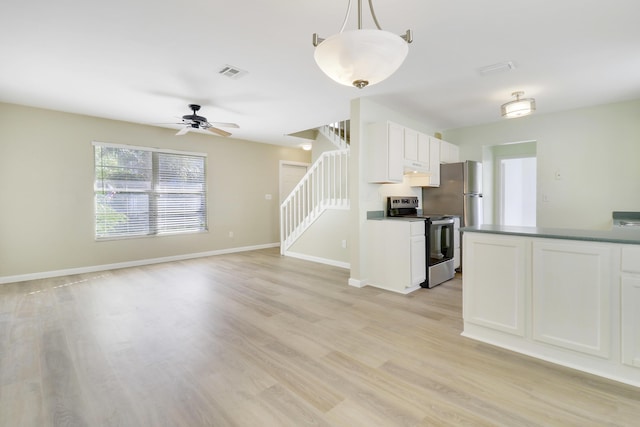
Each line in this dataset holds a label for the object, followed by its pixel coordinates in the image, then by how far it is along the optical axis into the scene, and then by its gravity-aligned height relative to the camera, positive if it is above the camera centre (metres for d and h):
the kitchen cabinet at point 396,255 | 3.66 -0.59
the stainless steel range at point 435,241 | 3.90 -0.45
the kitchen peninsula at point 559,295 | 1.84 -0.62
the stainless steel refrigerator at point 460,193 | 4.73 +0.27
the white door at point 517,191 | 5.52 +0.35
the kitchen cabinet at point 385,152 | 3.79 +0.77
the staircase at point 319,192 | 5.23 +0.35
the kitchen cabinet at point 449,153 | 4.92 +1.00
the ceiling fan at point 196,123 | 4.05 +1.27
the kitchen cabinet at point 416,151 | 4.09 +0.86
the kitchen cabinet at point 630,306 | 1.80 -0.61
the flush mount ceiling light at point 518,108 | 3.31 +1.17
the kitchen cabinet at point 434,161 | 4.60 +0.77
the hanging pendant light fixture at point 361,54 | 1.25 +0.70
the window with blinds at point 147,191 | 4.90 +0.37
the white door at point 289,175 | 7.43 +0.94
